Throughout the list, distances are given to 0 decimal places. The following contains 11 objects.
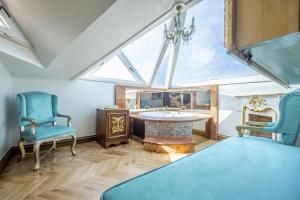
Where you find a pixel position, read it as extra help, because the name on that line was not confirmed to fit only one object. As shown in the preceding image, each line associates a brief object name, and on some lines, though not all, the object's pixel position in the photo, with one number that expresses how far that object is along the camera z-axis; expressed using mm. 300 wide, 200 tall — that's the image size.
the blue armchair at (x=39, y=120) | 1801
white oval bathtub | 2575
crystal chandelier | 1887
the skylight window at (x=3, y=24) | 1614
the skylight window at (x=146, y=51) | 3009
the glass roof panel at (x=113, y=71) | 3071
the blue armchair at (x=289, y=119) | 1151
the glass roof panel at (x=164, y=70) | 3235
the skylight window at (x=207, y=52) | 2441
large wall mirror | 3331
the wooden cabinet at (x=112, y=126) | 2554
